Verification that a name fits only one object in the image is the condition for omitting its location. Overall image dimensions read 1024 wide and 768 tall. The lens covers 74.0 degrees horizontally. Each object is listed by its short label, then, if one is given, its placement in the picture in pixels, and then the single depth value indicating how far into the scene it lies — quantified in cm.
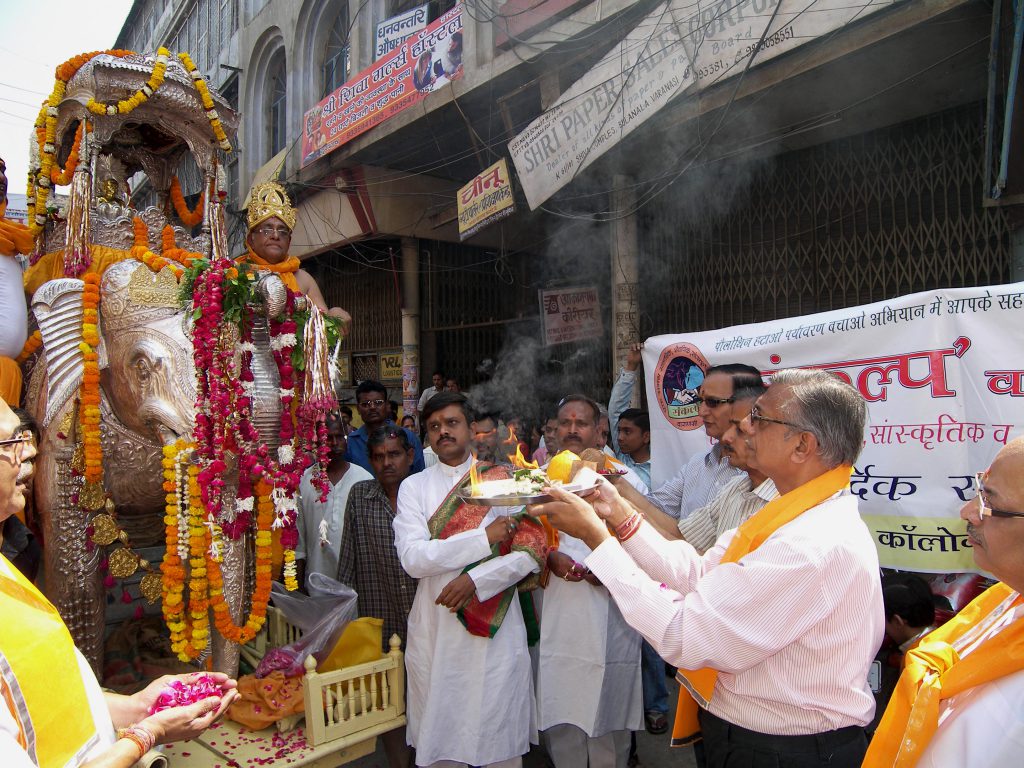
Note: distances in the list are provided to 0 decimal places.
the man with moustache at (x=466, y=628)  302
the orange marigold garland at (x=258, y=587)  294
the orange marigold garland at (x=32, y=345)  359
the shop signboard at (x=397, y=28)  995
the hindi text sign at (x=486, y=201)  671
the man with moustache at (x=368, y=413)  559
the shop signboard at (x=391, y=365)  1188
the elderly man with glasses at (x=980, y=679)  131
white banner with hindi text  324
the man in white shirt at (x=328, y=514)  433
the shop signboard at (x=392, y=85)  815
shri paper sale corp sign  486
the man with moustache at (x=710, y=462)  321
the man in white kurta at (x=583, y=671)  337
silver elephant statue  315
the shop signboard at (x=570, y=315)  859
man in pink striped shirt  174
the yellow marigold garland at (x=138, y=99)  336
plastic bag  320
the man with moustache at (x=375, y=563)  368
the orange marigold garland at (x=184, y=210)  421
